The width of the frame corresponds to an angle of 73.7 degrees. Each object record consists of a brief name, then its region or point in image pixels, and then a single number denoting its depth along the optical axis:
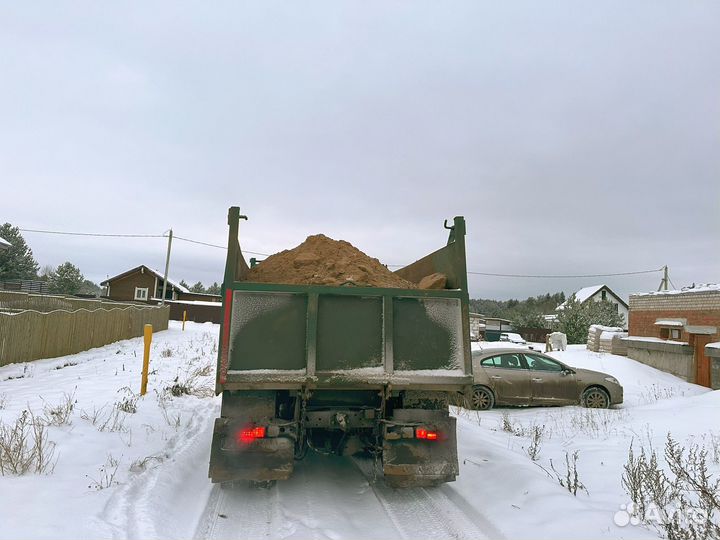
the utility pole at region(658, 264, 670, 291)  40.08
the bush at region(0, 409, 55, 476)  4.13
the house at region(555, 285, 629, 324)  66.81
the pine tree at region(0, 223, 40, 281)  50.34
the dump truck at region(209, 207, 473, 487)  4.27
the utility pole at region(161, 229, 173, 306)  39.76
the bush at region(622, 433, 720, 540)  3.45
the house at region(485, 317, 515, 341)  53.83
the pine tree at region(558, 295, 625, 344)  33.81
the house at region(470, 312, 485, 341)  38.56
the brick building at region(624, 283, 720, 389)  15.30
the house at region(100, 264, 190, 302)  53.94
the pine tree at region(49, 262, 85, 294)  58.94
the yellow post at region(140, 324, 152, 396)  8.20
